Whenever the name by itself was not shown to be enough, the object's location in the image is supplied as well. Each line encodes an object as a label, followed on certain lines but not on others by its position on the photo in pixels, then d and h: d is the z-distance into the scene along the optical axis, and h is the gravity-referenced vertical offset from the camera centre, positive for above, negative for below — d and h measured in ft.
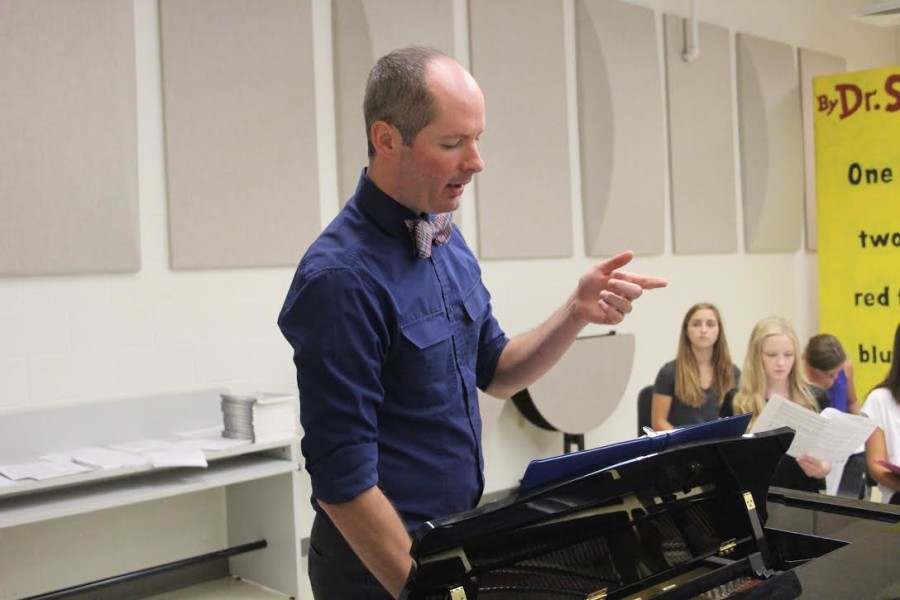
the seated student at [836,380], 12.22 -1.59
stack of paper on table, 11.94 -1.50
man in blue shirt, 5.05 -0.21
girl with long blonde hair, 12.55 -1.28
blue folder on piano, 4.33 -0.81
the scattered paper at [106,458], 10.59 -1.75
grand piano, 4.24 -1.30
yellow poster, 20.66 +1.39
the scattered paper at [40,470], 10.10 -1.76
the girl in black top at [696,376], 14.16 -1.44
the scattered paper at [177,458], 10.76 -1.78
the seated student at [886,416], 11.24 -1.71
